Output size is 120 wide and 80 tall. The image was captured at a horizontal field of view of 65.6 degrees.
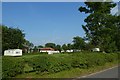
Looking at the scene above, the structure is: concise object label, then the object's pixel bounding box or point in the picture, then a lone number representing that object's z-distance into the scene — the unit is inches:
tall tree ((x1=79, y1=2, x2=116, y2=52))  530.4
